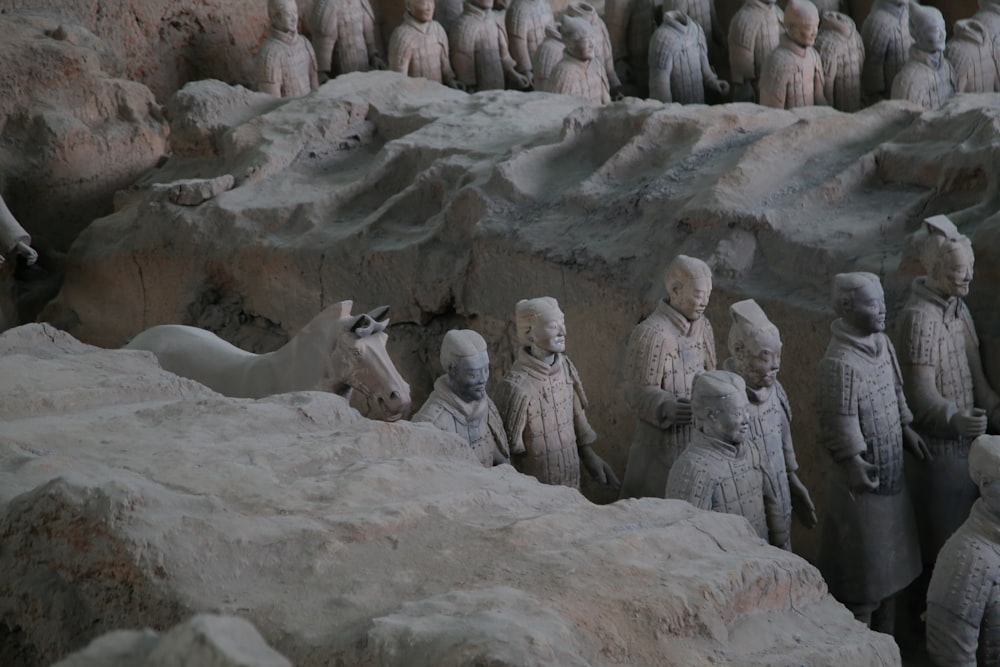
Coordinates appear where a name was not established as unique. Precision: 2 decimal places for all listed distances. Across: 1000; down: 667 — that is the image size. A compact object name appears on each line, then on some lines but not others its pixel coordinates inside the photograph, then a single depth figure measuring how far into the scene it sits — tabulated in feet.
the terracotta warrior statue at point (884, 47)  64.23
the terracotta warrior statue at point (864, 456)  33.73
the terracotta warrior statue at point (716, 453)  30.53
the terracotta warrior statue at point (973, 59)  59.41
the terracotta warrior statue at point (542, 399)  35.27
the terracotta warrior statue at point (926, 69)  57.11
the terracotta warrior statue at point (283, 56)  63.51
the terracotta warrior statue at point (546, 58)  64.18
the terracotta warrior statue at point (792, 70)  57.77
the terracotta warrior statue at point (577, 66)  59.65
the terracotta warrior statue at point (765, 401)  32.78
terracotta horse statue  34.78
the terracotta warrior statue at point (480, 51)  69.31
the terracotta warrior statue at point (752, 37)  65.51
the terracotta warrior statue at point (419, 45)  66.03
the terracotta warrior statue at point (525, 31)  71.31
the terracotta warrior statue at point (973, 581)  28.25
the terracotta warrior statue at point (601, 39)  64.08
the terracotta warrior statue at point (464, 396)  33.65
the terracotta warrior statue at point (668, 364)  35.63
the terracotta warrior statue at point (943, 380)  34.65
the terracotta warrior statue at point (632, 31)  73.61
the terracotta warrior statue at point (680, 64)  66.95
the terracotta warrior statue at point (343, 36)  69.67
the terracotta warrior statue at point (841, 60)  61.26
